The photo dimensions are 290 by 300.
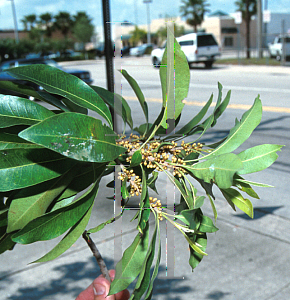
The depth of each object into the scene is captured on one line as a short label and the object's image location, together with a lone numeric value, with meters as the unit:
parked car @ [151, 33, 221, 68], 19.87
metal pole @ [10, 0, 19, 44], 45.08
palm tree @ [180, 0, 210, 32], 46.25
